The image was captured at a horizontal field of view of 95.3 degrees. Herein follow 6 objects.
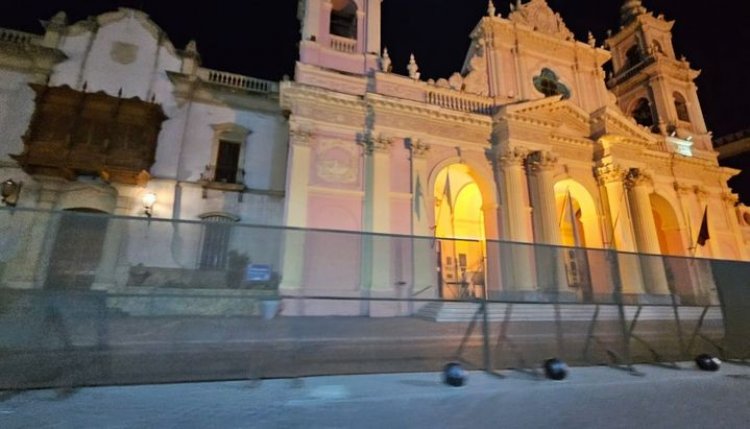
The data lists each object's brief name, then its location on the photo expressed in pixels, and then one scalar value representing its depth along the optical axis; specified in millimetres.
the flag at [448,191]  16911
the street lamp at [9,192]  12227
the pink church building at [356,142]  13102
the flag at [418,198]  14008
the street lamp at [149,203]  13279
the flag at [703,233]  17250
